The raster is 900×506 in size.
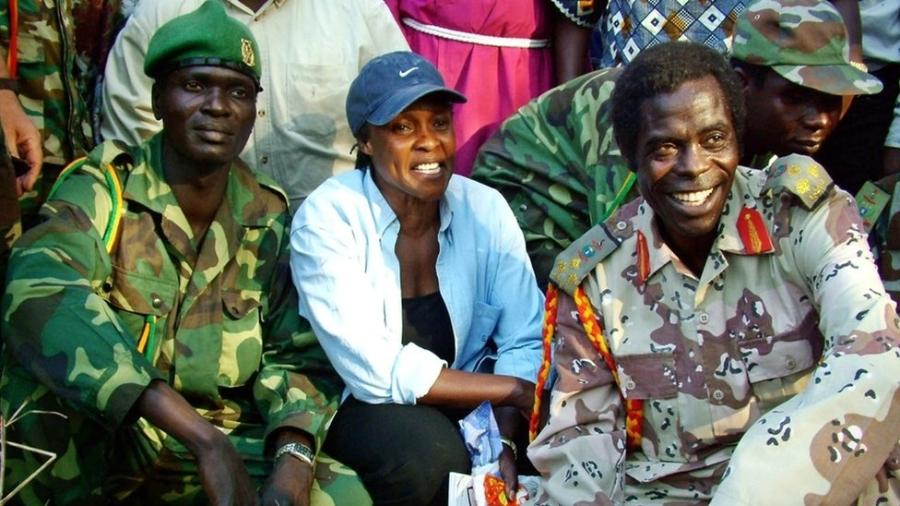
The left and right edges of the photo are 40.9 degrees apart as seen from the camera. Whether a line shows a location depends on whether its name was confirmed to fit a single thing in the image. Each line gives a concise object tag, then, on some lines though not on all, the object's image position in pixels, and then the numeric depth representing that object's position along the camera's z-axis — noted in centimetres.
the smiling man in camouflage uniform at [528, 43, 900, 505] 290
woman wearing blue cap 347
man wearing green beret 314
